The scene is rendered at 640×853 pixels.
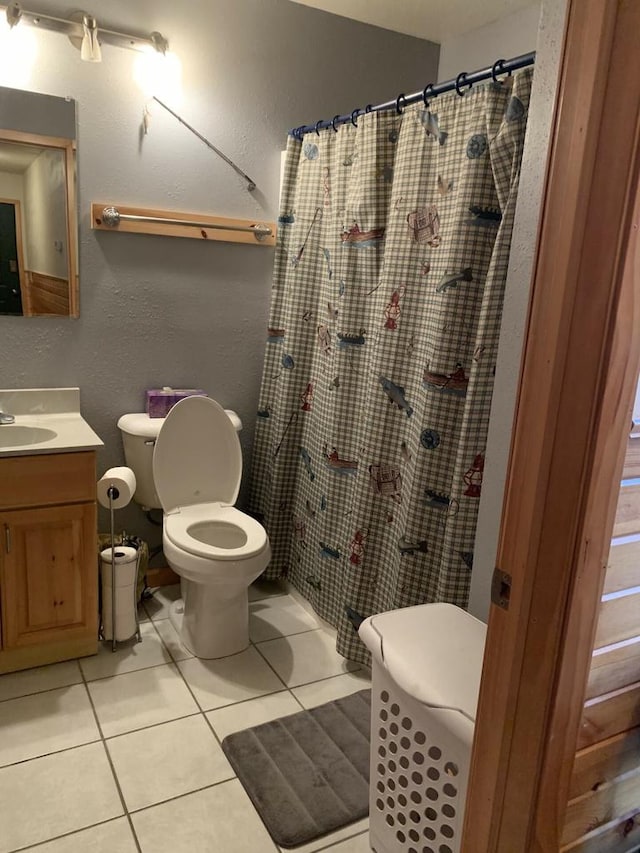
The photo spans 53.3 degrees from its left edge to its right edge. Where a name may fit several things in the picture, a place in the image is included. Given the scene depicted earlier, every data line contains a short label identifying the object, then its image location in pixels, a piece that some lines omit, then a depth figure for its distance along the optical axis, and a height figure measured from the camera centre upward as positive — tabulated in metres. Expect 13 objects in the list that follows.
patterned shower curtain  1.86 -0.19
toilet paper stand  2.29 -0.89
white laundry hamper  1.29 -0.89
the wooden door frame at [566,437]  0.80 -0.18
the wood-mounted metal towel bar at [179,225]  2.49 +0.23
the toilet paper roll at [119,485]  2.29 -0.73
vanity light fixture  2.16 +0.85
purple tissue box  2.67 -0.50
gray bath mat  1.75 -1.41
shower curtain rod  1.71 +0.63
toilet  2.29 -0.92
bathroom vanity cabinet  2.11 -0.96
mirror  2.29 +0.24
